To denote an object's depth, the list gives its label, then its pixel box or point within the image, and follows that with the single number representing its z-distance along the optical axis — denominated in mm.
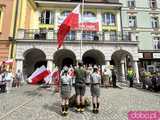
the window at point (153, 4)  17616
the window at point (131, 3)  17271
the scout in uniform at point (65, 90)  4478
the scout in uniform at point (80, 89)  4670
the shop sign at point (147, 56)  16226
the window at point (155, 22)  17157
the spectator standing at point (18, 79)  9413
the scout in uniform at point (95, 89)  4662
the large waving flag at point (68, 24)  6809
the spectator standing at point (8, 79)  7924
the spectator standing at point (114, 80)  9208
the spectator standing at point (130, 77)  9766
